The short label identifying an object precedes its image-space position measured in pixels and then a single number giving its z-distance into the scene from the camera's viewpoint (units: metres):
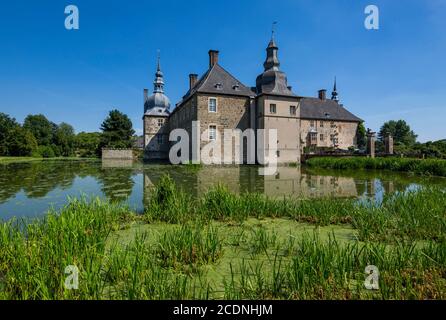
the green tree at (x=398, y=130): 62.54
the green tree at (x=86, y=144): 55.12
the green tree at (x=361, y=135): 39.72
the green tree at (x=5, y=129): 43.16
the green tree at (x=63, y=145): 55.56
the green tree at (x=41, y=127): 58.46
